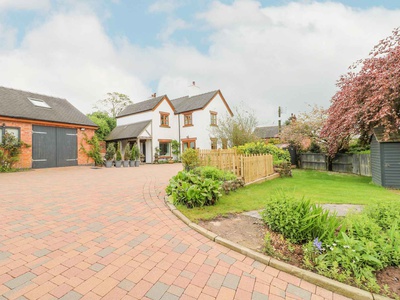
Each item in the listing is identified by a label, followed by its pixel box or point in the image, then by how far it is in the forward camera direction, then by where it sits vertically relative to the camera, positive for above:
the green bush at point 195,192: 4.62 -0.92
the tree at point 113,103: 36.88 +9.25
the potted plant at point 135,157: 17.21 -0.30
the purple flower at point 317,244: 2.51 -1.18
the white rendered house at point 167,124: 20.88 +3.17
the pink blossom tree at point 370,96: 7.80 +2.26
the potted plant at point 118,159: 16.03 -0.46
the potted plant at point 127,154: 17.21 -0.08
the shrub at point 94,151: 16.17 +0.27
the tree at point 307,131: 14.84 +1.48
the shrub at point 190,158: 8.18 -0.23
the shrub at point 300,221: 2.87 -1.05
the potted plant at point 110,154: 16.48 +0.00
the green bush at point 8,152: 11.97 +0.24
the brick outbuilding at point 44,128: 13.02 +1.93
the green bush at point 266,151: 10.54 +0.02
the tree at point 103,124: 24.15 +3.85
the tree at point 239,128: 15.90 +1.87
